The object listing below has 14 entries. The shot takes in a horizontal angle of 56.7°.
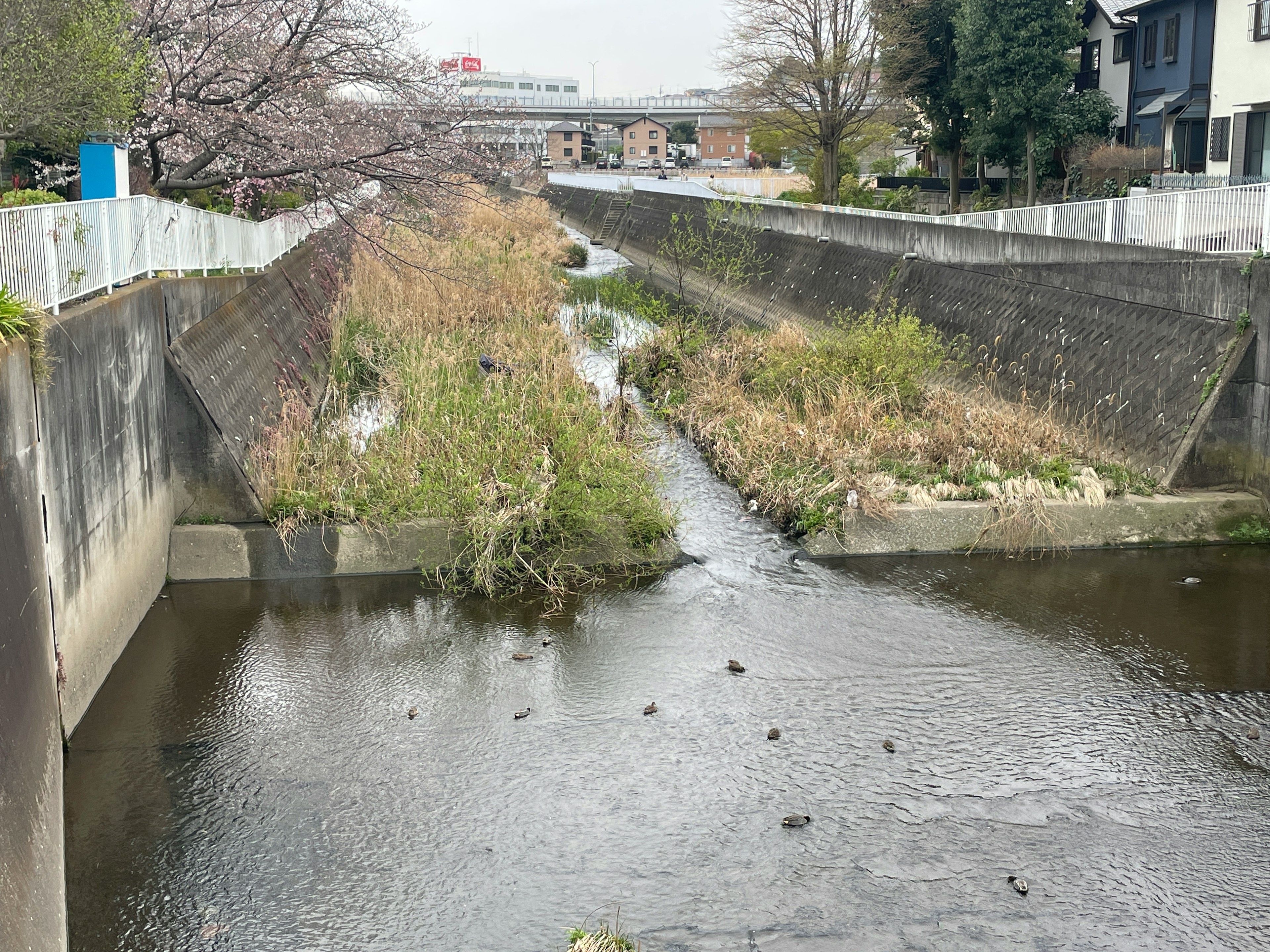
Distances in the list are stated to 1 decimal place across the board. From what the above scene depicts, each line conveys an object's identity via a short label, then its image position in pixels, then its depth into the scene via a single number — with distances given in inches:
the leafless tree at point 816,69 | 1556.3
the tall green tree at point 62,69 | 404.2
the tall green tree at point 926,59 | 1473.9
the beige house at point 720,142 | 5595.5
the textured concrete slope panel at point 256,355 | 436.8
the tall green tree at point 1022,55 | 1295.5
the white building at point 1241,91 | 1112.2
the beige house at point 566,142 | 5172.2
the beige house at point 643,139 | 5541.3
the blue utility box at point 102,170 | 437.1
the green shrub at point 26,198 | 491.5
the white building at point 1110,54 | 1483.8
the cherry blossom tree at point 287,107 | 591.2
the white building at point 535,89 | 4854.8
